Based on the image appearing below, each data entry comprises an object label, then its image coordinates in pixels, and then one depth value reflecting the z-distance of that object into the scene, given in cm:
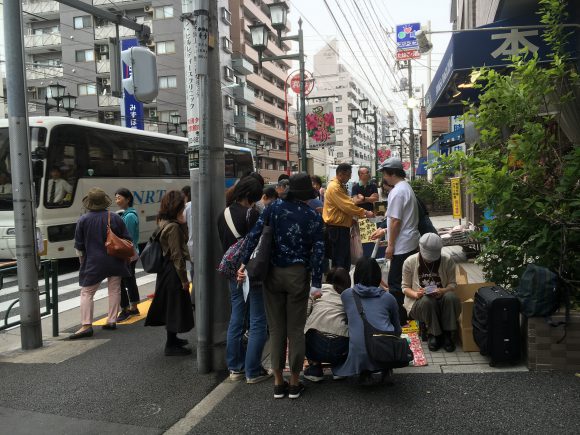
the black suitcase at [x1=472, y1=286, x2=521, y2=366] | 391
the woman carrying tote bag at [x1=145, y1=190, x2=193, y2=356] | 473
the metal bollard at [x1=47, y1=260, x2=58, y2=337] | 568
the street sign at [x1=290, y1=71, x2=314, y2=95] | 1795
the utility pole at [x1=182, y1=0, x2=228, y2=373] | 415
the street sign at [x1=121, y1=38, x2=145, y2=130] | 2120
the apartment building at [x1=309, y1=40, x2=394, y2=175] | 9631
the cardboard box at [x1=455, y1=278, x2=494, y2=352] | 432
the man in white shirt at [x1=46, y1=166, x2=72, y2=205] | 1019
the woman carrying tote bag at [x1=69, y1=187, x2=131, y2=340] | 554
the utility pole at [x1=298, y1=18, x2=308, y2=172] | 1416
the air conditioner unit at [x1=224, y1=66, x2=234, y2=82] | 4583
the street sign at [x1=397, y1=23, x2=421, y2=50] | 2812
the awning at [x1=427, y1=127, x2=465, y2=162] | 1396
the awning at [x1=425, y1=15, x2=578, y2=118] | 624
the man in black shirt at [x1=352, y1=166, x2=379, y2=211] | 796
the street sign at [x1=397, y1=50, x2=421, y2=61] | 2755
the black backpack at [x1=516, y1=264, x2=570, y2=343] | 374
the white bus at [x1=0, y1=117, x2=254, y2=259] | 1008
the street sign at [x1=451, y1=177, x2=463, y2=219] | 1110
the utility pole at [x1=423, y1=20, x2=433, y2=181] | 3030
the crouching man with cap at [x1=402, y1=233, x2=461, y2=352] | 442
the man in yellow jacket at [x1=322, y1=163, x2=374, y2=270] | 609
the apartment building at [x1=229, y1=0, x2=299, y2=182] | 5106
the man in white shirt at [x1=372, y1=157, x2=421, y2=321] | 489
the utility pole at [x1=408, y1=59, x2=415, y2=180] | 2778
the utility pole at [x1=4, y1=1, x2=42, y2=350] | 516
